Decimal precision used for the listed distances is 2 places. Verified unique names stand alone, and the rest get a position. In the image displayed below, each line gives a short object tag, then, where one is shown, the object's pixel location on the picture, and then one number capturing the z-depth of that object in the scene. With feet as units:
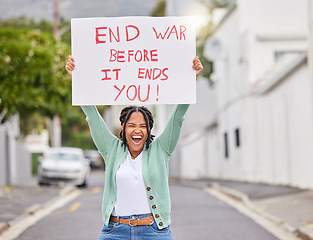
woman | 15.57
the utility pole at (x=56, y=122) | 128.47
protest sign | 17.30
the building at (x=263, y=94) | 65.77
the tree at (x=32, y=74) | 72.54
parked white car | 86.99
